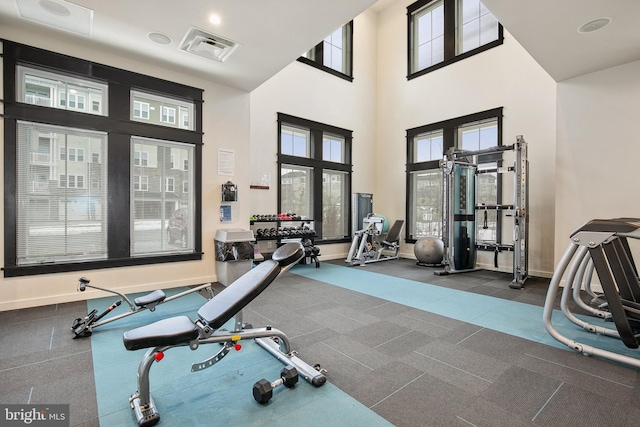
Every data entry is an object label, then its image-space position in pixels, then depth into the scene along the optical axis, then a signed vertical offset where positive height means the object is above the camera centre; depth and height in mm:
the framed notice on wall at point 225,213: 4910 +7
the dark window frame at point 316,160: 6406 +1156
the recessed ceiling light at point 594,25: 3121 +1943
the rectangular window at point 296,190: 6531 +515
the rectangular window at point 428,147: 6989 +1547
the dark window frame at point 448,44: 6243 +3732
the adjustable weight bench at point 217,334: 1638 -654
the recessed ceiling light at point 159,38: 3502 +2015
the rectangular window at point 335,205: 7238 +205
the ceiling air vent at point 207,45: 3473 +1994
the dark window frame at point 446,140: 5863 +1582
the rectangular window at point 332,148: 7246 +1552
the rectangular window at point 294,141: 6551 +1569
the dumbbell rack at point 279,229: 5707 -309
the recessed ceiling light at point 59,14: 2973 +2017
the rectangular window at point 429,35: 7094 +4193
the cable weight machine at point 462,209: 5508 +80
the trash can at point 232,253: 4508 -578
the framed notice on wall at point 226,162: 4871 +815
